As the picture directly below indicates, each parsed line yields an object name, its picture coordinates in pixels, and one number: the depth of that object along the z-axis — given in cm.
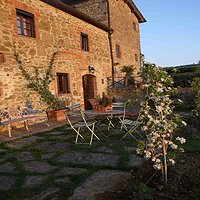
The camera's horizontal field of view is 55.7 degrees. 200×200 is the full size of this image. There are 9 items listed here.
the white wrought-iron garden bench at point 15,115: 538
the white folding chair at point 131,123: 428
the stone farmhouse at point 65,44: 627
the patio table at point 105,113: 437
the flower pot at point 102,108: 464
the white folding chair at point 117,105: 520
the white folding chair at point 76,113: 410
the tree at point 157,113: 204
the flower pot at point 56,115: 723
